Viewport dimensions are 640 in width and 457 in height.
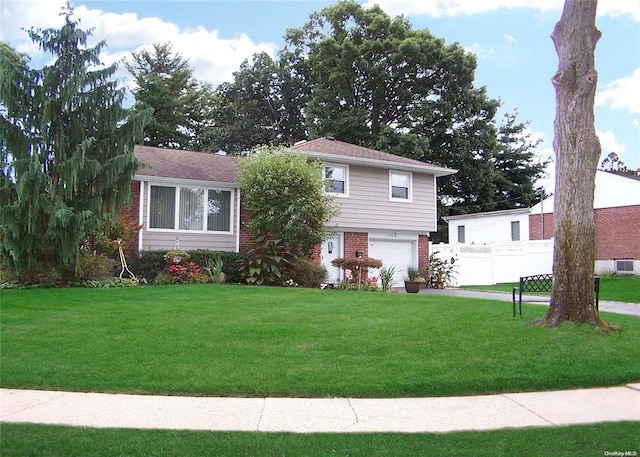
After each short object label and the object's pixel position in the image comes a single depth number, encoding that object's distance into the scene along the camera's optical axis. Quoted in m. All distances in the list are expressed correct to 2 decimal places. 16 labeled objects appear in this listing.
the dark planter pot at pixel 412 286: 16.52
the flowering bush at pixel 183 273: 13.81
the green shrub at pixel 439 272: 19.47
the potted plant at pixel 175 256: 14.09
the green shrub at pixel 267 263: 14.48
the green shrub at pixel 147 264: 14.12
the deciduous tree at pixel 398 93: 30.28
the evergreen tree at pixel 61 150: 11.30
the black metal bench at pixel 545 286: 8.06
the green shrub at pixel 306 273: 15.12
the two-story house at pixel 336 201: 15.47
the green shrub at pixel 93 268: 12.47
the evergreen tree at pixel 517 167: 37.66
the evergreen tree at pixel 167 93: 33.53
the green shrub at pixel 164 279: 13.66
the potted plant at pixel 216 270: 14.15
